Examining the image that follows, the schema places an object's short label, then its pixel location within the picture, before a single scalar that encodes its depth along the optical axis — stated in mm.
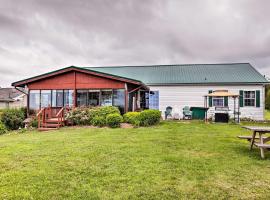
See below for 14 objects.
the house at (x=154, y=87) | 13609
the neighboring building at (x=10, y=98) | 30856
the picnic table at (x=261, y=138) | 5225
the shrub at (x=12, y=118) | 11817
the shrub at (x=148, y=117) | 11648
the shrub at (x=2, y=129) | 10935
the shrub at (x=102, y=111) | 11812
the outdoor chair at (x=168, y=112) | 16281
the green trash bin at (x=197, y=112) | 15468
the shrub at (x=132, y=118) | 11577
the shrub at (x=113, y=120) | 11125
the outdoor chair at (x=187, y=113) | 15398
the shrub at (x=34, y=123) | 12211
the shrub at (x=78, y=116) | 12059
